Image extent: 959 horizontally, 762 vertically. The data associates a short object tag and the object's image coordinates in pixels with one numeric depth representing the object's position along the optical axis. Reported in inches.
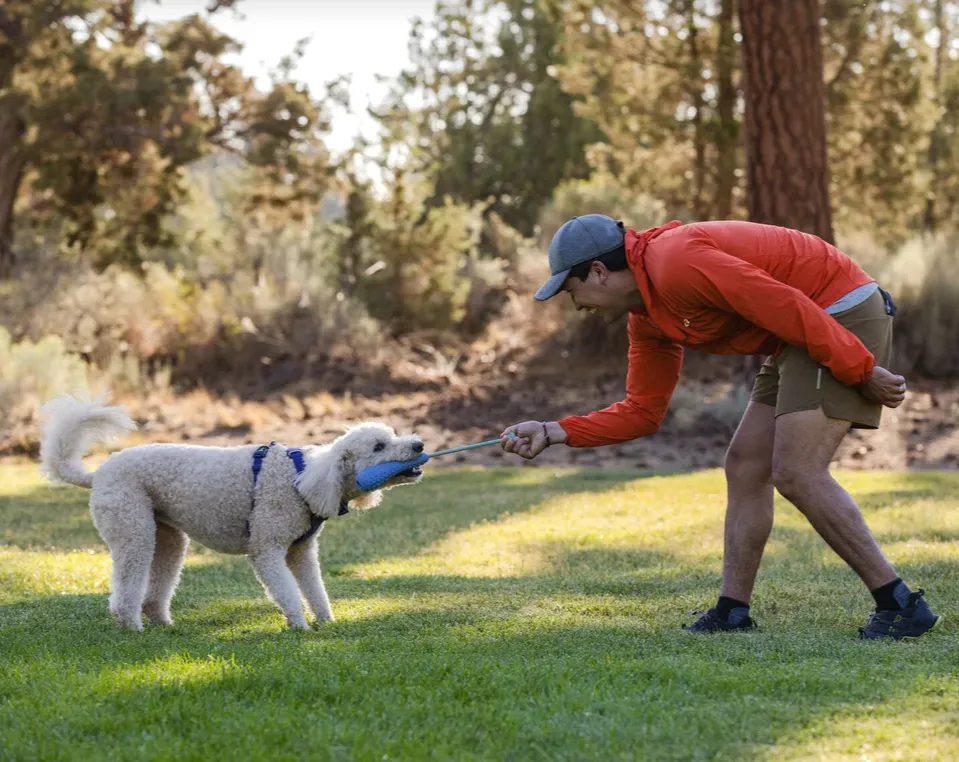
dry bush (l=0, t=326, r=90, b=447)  637.9
